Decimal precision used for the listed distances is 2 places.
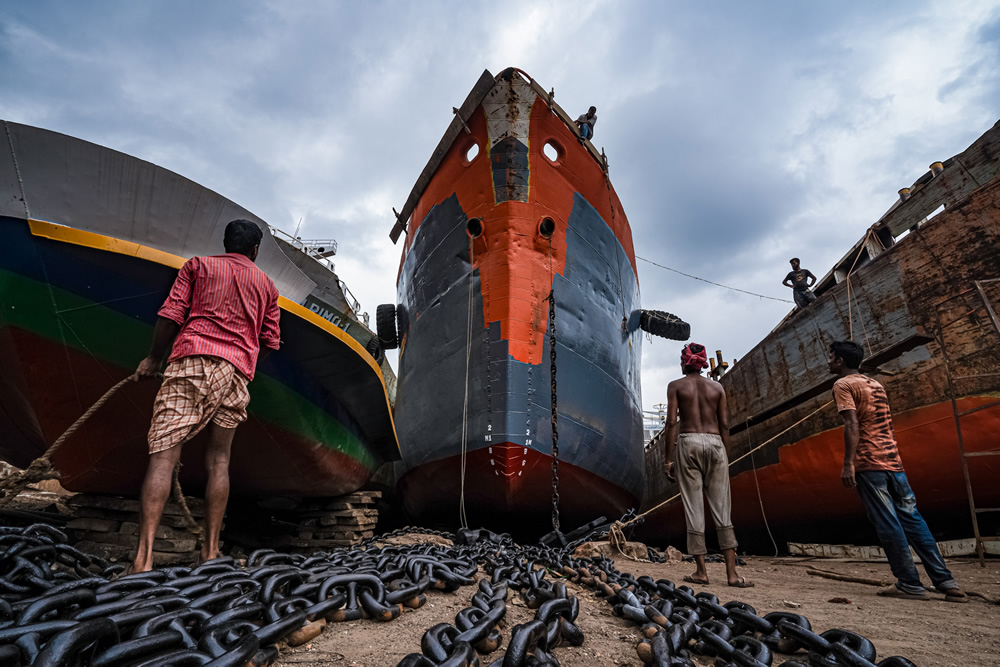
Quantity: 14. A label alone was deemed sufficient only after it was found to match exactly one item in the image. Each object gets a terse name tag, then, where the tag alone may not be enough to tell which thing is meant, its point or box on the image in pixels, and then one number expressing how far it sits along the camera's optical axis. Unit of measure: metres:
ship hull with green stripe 2.89
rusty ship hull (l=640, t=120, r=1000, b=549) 4.56
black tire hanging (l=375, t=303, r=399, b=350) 8.61
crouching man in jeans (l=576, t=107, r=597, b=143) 7.00
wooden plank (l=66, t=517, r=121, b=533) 3.31
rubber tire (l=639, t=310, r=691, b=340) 8.63
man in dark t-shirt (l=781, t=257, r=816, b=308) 8.30
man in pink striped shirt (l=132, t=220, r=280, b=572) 2.10
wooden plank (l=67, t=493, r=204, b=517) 3.22
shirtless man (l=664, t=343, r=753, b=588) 3.26
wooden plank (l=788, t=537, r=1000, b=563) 4.13
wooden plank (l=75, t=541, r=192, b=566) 2.98
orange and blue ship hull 5.21
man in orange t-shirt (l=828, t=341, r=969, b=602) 2.74
